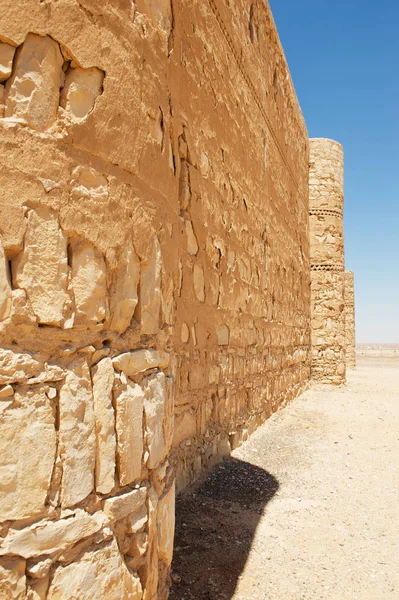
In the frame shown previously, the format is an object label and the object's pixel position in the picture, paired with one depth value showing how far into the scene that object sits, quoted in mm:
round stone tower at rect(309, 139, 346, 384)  11422
